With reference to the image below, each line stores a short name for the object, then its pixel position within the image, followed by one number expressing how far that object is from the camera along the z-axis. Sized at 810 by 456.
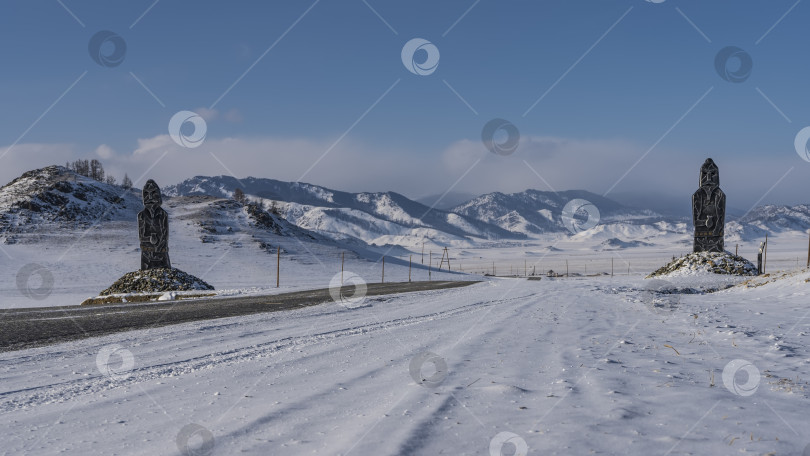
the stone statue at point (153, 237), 29.41
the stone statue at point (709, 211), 28.03
